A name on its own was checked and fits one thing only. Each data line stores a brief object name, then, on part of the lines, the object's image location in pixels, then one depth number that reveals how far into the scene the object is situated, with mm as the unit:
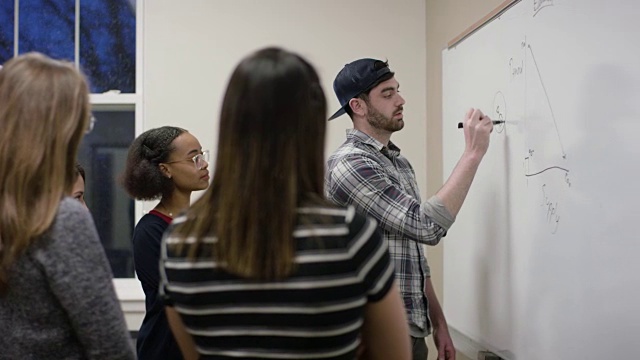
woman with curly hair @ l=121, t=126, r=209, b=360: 1959
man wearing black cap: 1905
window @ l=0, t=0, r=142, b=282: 3578
